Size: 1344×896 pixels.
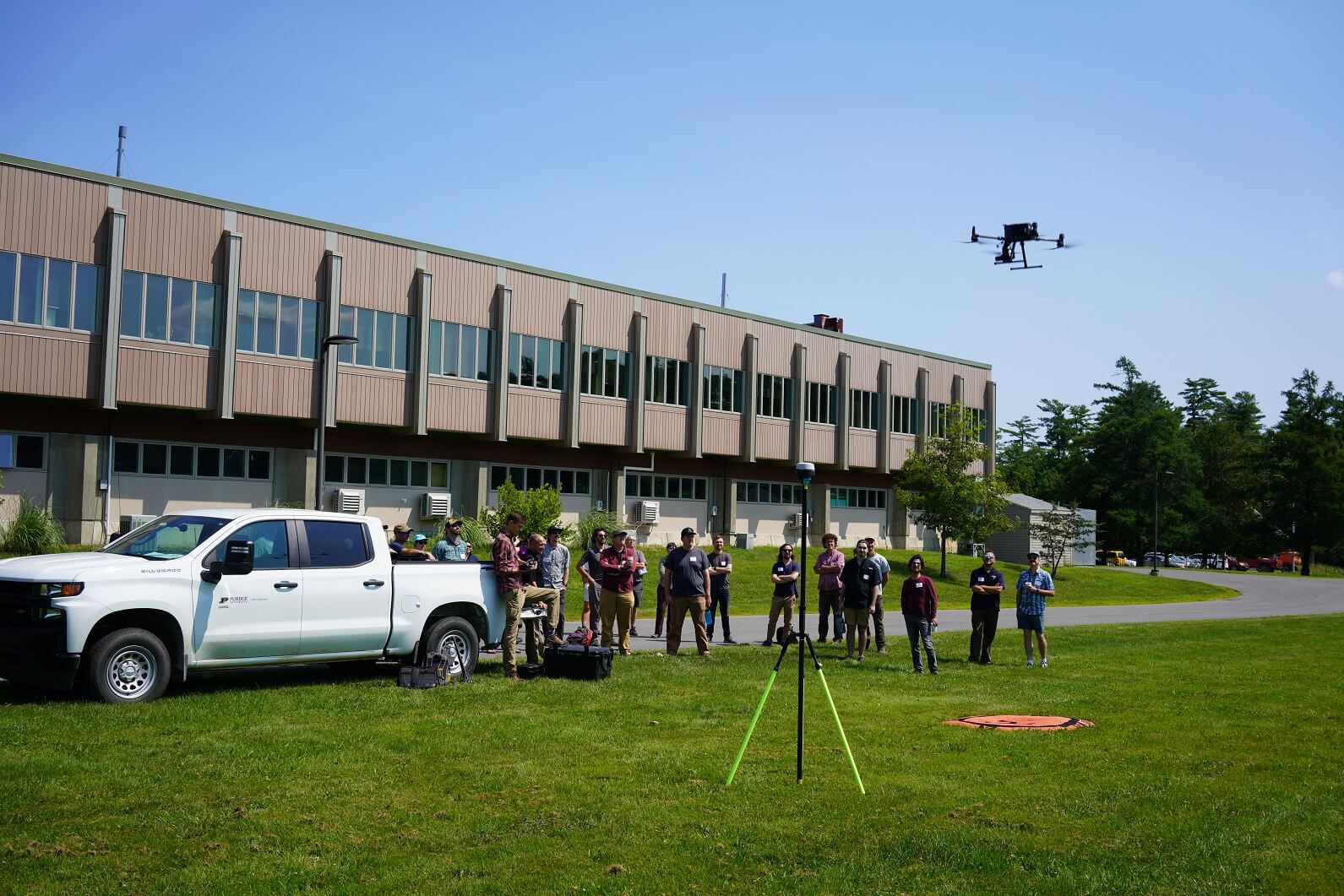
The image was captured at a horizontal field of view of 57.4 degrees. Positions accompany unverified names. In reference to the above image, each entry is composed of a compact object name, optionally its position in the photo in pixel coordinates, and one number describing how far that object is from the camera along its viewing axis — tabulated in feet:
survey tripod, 27.94
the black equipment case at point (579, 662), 49.49
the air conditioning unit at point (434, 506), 131.13
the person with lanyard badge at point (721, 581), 71.80
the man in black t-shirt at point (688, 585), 60.64
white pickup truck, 38.40
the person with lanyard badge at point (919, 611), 57.67
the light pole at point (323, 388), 79.25
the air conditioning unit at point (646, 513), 154.71
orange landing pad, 40.22
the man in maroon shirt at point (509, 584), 50.29
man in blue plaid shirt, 62.44
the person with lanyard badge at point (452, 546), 57.16
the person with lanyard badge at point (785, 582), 65.26
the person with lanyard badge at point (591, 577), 66.23
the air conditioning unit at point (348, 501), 122.31
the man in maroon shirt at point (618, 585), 59.00
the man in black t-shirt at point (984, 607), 63.21
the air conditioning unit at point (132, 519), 106.63
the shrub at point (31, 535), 96.53
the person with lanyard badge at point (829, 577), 68.54
